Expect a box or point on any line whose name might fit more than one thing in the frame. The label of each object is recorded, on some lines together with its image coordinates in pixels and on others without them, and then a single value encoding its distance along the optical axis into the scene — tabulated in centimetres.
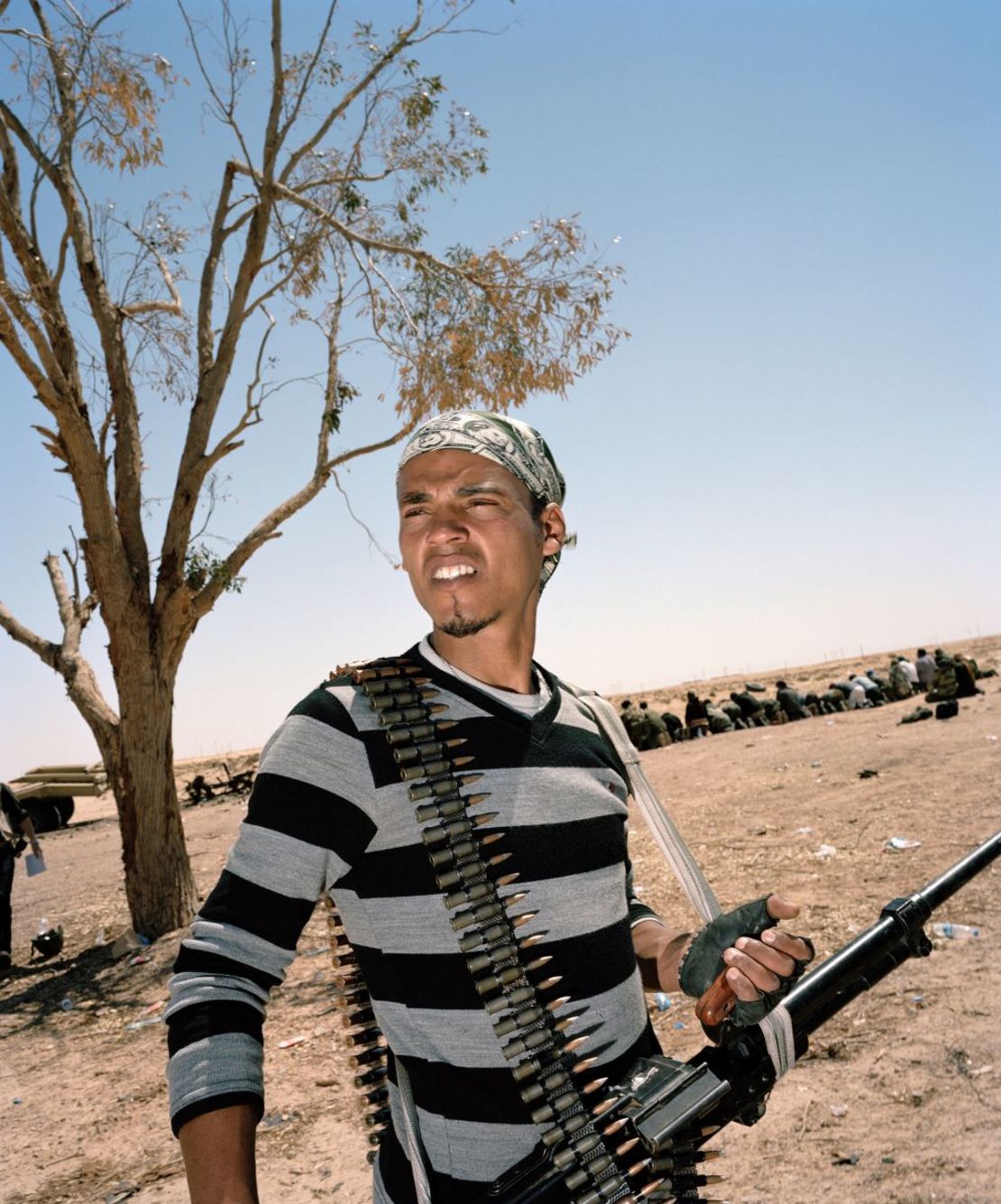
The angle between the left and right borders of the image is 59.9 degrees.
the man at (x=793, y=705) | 2203
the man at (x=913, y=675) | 2258
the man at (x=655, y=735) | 2058
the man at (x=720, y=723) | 2169
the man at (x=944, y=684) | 1773
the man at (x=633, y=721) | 2097
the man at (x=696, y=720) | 2141
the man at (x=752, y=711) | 2203
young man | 151
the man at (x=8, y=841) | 954
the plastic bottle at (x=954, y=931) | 593
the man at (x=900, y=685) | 2245
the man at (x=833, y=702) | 2225
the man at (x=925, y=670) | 2203
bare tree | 888
